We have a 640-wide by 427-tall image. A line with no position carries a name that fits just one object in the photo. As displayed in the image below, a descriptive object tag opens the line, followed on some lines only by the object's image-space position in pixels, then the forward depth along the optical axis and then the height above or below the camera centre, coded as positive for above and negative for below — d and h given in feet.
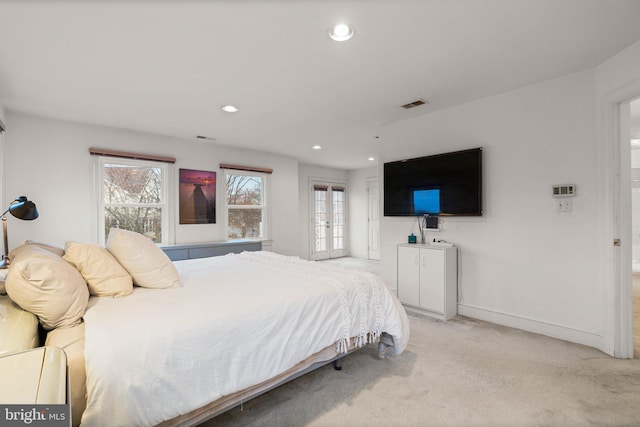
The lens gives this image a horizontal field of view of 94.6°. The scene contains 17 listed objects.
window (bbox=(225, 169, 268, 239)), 17.37 +0.57
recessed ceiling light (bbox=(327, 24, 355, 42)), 6.29 +3.96
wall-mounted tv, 10.61 +1.09
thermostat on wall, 8.64 +0.65
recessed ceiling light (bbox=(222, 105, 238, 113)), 10.85 +3.95
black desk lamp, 6.93 +0.13
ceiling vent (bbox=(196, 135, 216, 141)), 14.83 +3.91
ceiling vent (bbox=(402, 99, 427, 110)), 10.56 +4.00
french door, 24.03 -0.60
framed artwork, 15.15 +0.91
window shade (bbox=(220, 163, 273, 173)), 16.69 +2.70
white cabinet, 10.69 -2.50
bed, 3.97 -1.90
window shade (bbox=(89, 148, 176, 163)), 12.58 +2.67
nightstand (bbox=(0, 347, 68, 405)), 1.99 -1.20
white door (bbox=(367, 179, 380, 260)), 24.48 -0.51
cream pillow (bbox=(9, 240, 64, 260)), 5.72 -0.74
